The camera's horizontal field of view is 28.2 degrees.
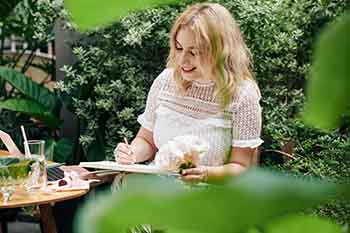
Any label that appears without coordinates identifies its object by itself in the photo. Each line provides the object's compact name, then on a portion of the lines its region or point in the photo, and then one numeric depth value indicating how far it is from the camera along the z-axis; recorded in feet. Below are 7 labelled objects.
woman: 8.47
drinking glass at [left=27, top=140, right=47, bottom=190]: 8.30
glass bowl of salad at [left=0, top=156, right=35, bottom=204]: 8.09
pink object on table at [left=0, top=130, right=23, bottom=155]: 9.40
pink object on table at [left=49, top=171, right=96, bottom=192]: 8.63
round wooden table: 7.97
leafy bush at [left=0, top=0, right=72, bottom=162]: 13.67
